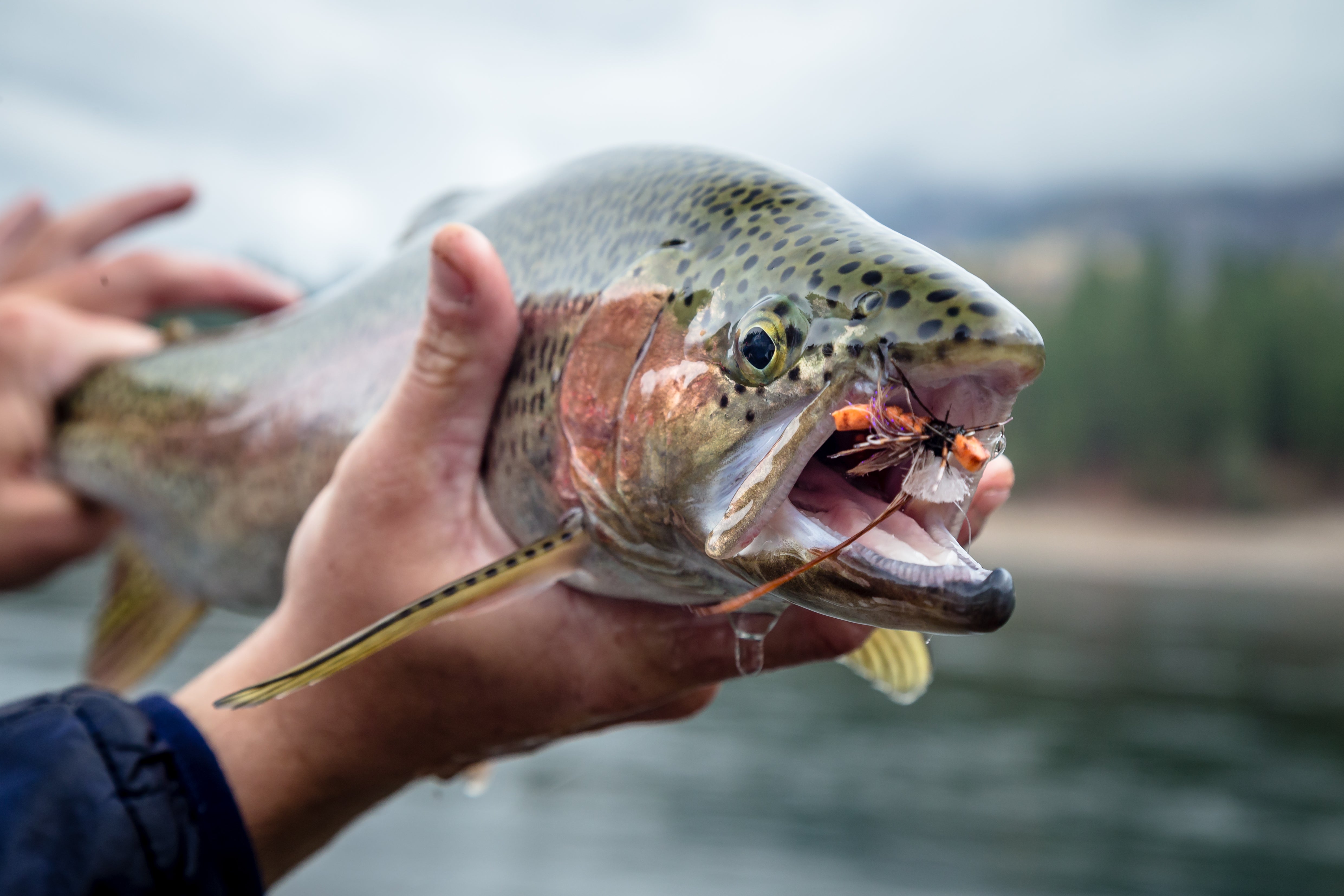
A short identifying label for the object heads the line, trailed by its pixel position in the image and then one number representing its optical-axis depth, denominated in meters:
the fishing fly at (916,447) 0.27
